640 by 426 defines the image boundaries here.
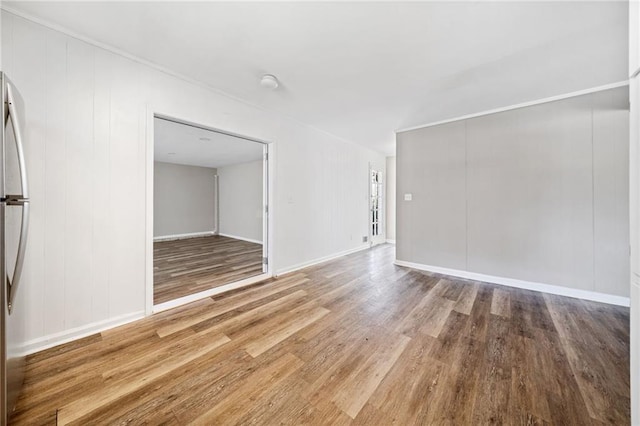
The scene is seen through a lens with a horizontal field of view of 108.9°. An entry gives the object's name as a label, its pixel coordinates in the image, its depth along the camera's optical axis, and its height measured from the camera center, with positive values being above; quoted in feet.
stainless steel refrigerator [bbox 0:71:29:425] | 3.58 -0.31
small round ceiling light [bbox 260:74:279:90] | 8.29 +4.85
